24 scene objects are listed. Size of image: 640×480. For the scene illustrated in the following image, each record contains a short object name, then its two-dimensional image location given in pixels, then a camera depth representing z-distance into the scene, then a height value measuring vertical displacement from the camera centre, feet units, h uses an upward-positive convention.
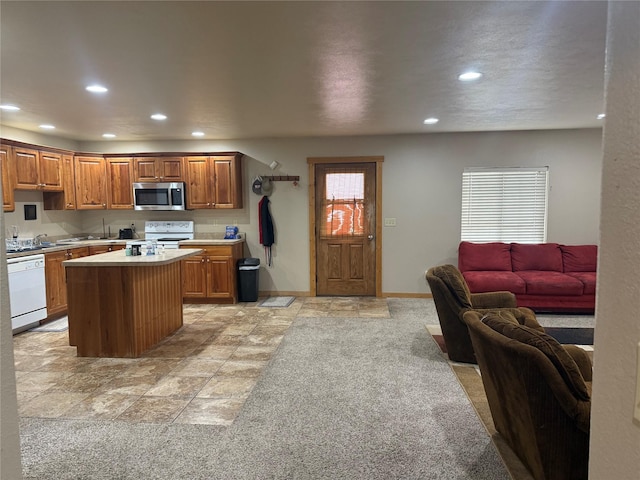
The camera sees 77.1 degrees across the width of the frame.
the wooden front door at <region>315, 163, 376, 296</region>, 20.85 -0.79
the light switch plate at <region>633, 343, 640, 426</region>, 2.17 -1.03
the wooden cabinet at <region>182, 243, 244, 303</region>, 19.62 -2.94
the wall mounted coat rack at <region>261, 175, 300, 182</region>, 20.90 +1.85
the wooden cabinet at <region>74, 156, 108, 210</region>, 19.94 +1.62
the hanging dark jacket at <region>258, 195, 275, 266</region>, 20.79 -0.54
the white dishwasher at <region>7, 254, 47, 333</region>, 14.82 -2.90
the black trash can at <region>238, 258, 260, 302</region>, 20.02 -3.32
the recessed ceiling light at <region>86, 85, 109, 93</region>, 11.72 +3.75
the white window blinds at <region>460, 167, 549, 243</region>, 20.02 +0.36
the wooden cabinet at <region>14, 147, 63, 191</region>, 16.40 +1.97
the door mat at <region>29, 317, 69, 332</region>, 16.03 -4.57
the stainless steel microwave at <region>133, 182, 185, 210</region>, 20.18 +0.93
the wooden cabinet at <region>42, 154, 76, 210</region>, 19.16 +0.97
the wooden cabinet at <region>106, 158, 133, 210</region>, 20.51 +1.66
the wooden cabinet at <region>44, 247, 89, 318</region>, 16.74 -2.77
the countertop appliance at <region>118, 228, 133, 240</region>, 21.24 -1.03
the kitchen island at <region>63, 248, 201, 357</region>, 12.54 -2.80
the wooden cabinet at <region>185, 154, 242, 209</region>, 20.12 +1.65
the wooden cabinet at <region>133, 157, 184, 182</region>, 20.30 +2.31
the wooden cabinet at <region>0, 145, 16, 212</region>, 15.61 +1.62
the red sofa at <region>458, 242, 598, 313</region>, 16.93 -2.73
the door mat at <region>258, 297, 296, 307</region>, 19.54 -4.42
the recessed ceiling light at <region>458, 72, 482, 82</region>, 10.79 +3.73
